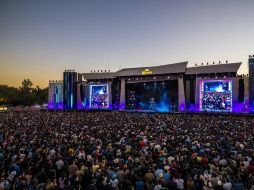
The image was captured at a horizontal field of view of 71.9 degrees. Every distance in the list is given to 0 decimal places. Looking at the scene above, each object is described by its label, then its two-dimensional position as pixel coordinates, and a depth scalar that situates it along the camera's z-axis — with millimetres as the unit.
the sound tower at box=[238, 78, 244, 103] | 29818
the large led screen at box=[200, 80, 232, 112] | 30350
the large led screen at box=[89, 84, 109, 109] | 39463
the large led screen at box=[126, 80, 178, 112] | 37737
